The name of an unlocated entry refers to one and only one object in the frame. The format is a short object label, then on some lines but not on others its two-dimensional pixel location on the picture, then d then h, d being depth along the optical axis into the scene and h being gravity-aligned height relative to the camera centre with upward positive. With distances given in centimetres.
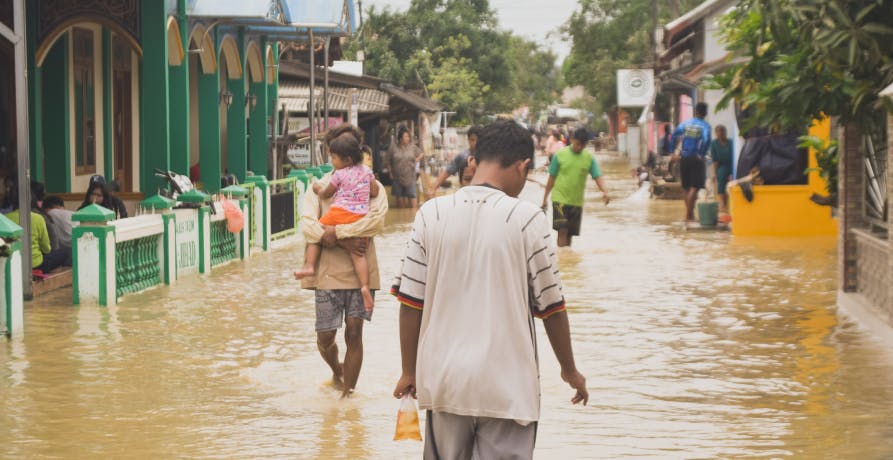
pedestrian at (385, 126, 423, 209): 2788 -37
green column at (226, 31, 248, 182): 2405 +28
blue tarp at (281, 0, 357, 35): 2186 +206
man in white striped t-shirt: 495 -55
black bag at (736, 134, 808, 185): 2078 -21
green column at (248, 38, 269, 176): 2570 +40
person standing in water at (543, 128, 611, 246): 1789 -38
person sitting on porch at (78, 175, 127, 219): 1515 -49
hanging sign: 5331 +224
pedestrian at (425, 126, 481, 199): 1403 -20
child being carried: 909 -22
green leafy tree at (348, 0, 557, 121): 5872 +406
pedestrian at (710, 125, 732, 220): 2369 -17
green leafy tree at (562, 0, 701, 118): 6669 +511
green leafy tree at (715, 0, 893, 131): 1074 +67
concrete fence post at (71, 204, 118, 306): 1332 -95
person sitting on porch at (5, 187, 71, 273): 1393 -88
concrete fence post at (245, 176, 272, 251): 1990 -89
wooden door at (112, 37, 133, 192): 2123 +52
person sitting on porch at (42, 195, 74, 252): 1490 -72
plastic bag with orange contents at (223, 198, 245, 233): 1769 -81
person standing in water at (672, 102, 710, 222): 2334 -27
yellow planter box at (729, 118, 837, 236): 2080 -98
